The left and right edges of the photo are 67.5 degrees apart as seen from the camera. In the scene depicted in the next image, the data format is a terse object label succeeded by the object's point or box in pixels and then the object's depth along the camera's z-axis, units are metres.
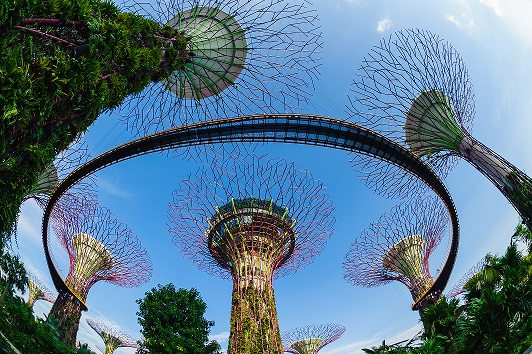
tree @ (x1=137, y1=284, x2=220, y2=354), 13.88
